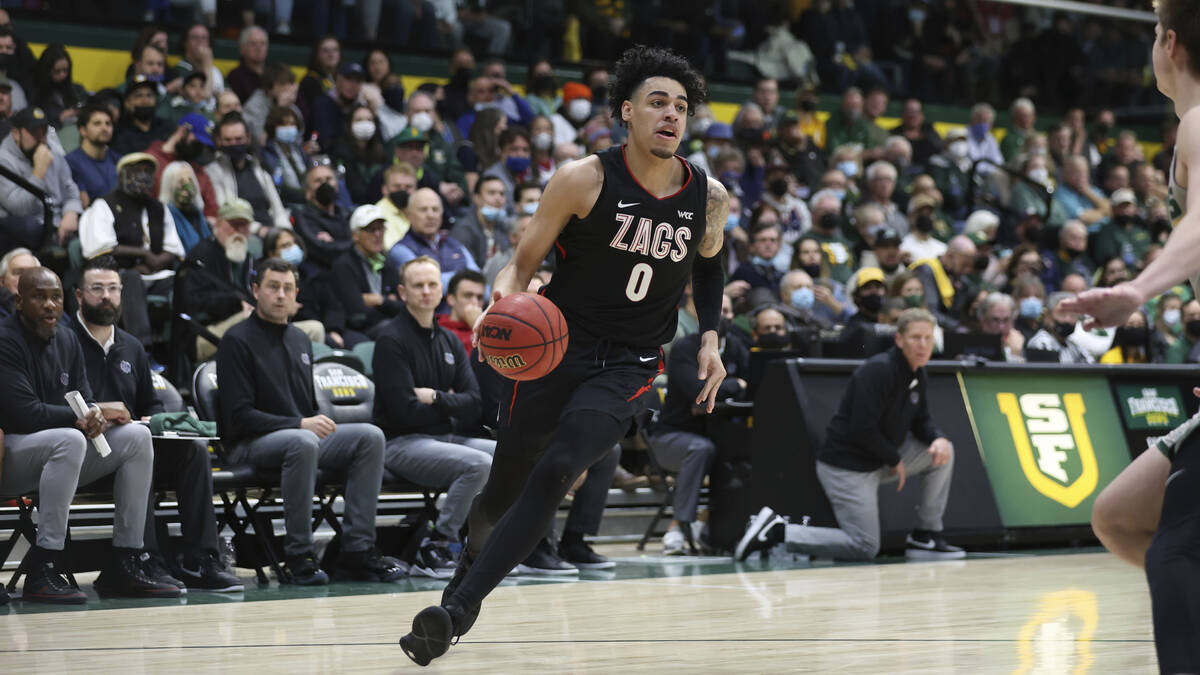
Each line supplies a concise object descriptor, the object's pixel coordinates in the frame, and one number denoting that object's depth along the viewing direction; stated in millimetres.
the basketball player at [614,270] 9781
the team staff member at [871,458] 18109
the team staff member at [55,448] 13500
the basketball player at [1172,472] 5586
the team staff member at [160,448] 14727
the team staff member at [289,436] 15227
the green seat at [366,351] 19000
